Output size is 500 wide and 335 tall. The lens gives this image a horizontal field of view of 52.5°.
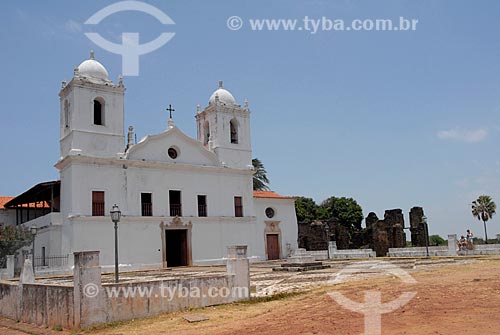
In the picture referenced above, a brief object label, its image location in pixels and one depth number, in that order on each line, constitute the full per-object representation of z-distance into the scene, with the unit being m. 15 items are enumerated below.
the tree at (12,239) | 26.06
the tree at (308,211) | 56.38
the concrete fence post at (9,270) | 23.23
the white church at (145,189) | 26.25
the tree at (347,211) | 56.47
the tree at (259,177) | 46.44
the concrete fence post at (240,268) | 11.81
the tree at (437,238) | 67.90
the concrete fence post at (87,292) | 9.51
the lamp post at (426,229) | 27.04
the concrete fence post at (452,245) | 26.33
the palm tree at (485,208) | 45.41
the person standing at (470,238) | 26.47
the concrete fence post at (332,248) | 31.99
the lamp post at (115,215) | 14.02
